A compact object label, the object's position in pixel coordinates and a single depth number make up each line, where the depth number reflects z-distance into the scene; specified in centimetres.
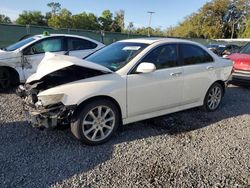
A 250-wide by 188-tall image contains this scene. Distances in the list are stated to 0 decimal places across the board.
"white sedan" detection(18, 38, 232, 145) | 267
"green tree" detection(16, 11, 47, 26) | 4654
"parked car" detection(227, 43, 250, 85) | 580
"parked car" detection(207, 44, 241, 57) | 1646
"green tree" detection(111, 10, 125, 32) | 5505
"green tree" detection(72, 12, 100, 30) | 4722
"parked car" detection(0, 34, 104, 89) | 483
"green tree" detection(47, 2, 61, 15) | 5860
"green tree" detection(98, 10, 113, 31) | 5513
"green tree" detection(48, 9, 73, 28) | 4404
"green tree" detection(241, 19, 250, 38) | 4453
